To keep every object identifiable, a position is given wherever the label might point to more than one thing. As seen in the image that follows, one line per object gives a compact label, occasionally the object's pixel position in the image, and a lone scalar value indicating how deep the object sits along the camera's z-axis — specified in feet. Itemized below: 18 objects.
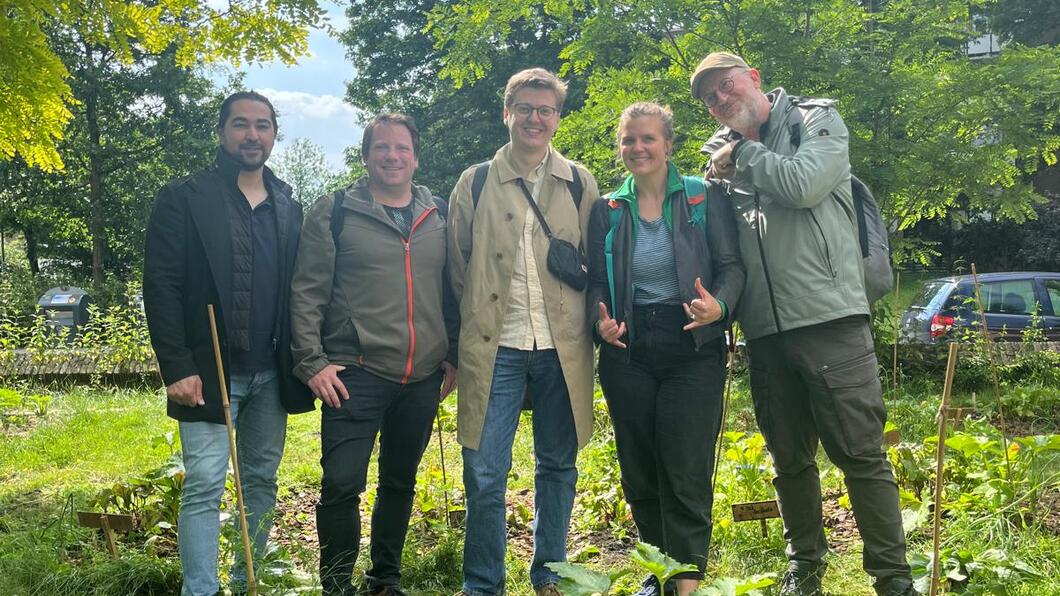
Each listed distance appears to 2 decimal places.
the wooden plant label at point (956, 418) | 15.48
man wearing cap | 10.17
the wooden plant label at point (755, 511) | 12.14
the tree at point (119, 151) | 80.02
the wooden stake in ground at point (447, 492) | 13.69
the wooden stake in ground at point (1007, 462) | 12.87
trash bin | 61.21
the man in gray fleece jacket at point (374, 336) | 10.73
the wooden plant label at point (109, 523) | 11.59
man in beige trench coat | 10.95
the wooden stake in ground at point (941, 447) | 7.56
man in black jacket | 10.12
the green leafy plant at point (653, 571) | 7.03
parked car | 31.05
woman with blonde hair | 10.39
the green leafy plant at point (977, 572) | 9.74
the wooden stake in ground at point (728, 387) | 11.89
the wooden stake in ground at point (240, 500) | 7.63
